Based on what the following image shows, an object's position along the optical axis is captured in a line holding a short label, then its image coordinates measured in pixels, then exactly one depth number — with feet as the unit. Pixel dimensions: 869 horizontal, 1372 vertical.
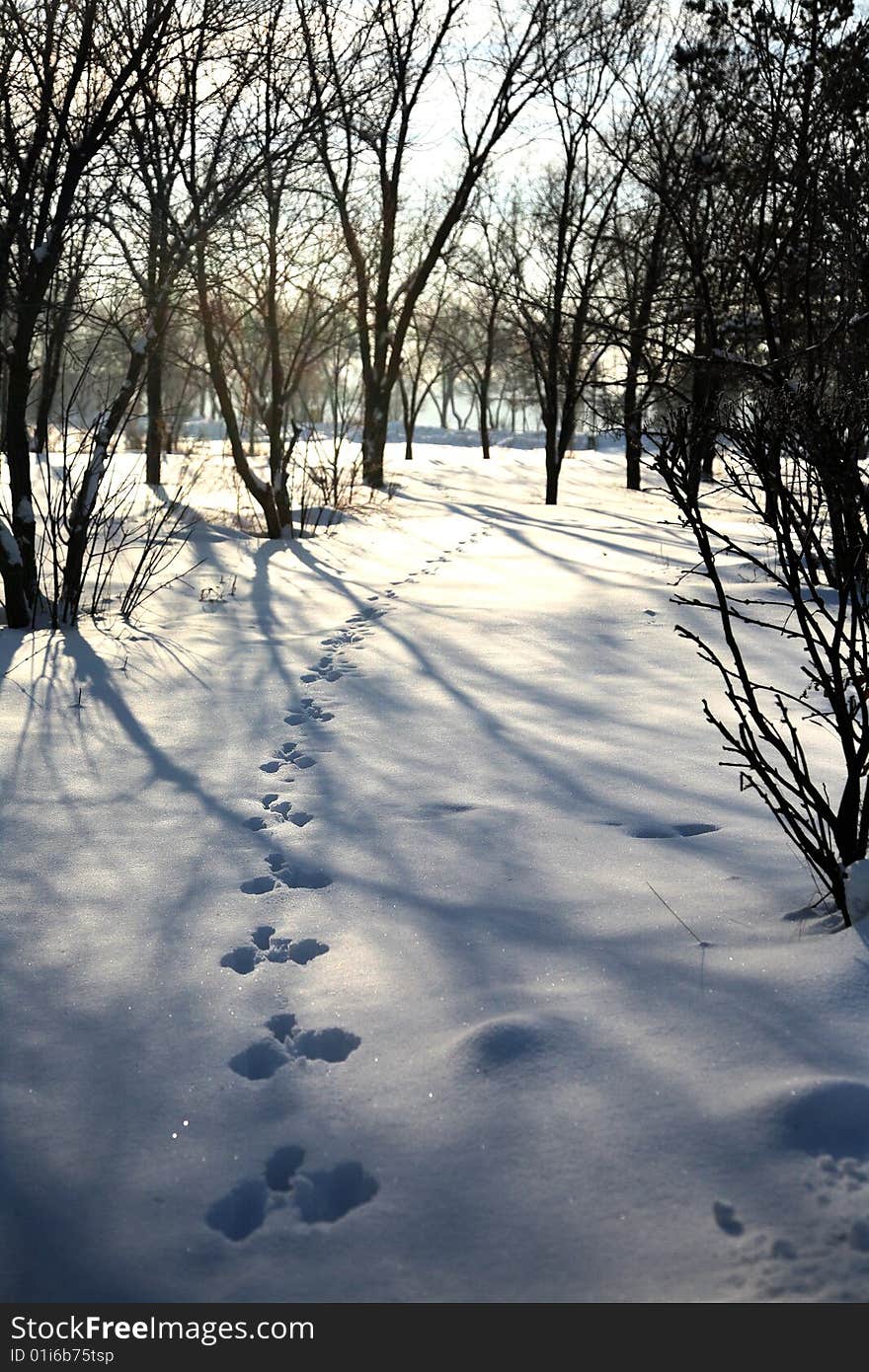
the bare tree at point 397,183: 48.98
